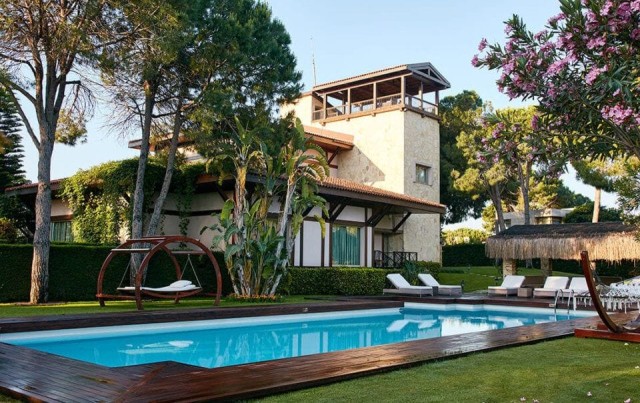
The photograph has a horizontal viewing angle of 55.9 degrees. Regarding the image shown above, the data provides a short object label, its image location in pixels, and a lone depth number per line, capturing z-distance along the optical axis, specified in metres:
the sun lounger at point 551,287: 16.81
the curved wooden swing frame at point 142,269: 11.84
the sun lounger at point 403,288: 18.48
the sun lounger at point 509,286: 18.38
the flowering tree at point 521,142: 6.14
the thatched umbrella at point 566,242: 19.58
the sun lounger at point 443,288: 19.44
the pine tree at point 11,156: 28.08
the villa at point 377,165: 21.36
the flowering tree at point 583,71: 5.35
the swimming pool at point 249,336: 9.13
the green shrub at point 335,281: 18.66
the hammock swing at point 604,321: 7.42
